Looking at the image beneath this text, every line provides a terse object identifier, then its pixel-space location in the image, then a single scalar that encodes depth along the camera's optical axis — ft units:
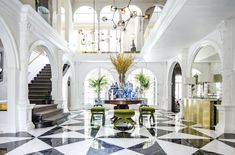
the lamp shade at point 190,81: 21.81
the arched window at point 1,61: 24.02
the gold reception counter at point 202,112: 17.65
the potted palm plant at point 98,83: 32.24
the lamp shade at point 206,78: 19.79
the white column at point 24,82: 14.97
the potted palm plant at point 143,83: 31.49
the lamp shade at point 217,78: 29.99
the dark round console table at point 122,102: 16.37
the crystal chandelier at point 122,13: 16.78
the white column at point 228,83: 15.18
